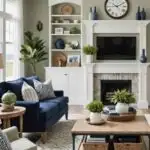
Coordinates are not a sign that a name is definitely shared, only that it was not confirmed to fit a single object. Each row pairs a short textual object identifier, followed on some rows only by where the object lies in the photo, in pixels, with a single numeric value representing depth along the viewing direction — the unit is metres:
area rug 4.66
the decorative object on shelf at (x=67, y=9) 8.61
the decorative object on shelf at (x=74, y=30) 8.48
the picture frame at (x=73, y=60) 8.47
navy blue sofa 4.87
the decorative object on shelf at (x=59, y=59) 8.56
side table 4.22
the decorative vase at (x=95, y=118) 4.11
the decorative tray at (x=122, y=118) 4.29
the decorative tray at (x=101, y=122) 4.08
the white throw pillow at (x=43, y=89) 6.11
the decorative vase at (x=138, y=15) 7.88
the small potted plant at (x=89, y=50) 7.73
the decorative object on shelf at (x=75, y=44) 8.56
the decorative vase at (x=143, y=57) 7.80
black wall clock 7.98
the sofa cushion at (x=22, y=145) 3.20
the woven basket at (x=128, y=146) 3.74
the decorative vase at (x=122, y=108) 4.43
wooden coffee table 3.71
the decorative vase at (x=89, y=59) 8.01
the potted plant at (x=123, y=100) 4.41
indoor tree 8.01
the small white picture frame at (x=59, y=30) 8.53
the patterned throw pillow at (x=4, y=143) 2.75
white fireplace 7.89
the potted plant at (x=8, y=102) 4.41
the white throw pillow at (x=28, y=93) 5.41
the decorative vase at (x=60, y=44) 8.50
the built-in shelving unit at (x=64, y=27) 8.45
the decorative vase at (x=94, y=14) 7.97
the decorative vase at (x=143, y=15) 7.88
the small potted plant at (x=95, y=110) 4.09
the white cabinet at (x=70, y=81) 8.27
